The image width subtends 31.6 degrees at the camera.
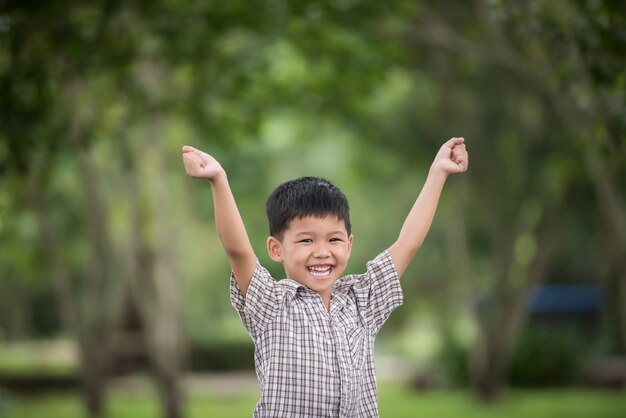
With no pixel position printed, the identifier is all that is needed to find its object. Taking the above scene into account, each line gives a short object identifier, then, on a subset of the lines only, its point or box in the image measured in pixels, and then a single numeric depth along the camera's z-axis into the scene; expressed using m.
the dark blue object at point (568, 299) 27.12
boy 3.44
